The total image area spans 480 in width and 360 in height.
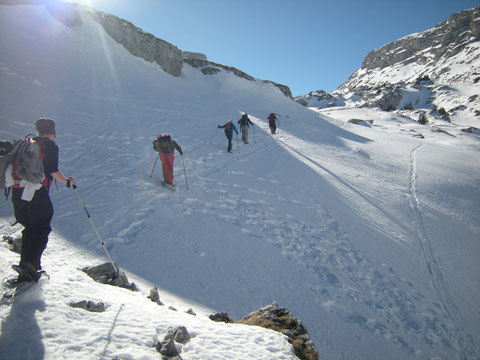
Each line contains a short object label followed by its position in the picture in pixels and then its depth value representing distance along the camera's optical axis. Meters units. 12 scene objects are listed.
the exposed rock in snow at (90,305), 2.86
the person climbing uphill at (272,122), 18.66
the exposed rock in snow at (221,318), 3.59
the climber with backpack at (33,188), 2.85
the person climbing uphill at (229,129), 12.93
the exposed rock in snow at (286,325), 2.82
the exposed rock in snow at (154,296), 3.71
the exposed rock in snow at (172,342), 2.30
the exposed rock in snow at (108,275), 3.91
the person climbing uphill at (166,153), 8.12
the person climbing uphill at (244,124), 15.07
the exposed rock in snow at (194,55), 48.97
